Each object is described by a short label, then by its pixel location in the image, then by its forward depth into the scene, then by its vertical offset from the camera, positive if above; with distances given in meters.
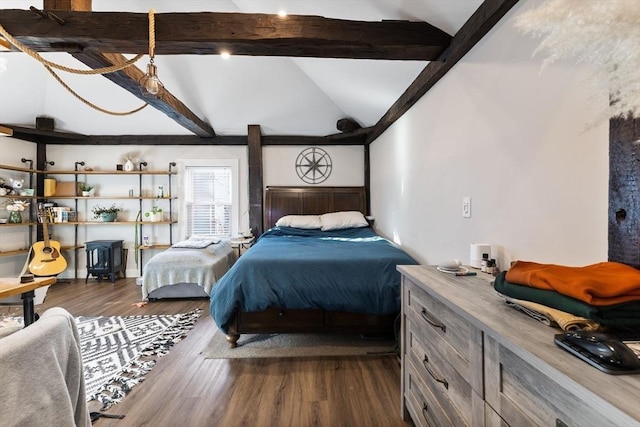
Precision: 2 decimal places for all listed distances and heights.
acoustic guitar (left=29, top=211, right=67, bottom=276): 3.75 -0.62
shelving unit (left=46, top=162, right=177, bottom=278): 4.71 +0.24
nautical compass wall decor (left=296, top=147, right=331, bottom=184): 4.91 +0.81
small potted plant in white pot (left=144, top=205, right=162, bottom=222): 4.83 -0.04
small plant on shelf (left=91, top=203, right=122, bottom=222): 4.73 +0.01
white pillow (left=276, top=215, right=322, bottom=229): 4.13 -0.14
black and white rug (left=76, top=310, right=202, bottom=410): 1.96 -1.16
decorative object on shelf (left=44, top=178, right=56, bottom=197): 4.66 +0.42
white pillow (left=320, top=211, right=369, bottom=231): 4.11 -0.11
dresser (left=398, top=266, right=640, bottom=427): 0.51 -0.40
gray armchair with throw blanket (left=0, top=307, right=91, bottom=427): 0.77 -0.48
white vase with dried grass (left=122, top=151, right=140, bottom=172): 4.87 +0.95
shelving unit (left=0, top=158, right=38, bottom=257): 4.19 +0.10
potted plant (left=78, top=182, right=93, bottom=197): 4.74 +0.41
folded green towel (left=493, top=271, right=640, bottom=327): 0.68 -0.24
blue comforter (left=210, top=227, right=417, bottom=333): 2.29 -0.58
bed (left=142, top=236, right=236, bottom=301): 3.56 -0.78
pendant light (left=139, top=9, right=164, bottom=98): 1.76 +0.89
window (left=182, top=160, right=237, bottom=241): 4.97 +0.22
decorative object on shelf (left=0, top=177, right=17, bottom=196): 4.16 +0.35
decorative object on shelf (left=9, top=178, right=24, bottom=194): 4.36 +0.43
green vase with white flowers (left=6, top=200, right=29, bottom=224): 4.19 +0.05
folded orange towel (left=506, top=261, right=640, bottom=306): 0.68 -0.18
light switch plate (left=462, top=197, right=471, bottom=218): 1.81 +0.03
